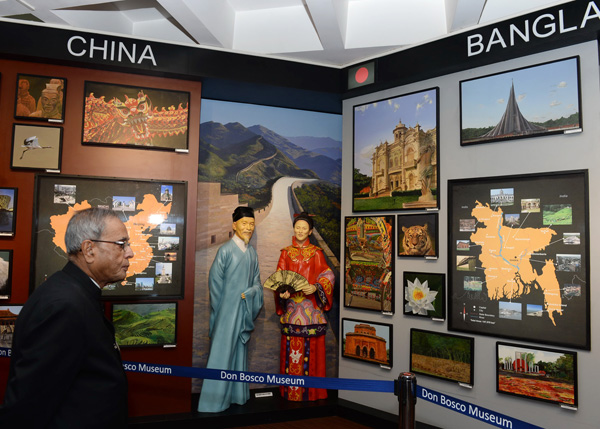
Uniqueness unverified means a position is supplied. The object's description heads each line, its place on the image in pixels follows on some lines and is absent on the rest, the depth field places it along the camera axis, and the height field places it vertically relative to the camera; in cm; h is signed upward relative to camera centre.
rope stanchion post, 303 -98
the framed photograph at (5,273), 445 -30
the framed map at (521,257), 380 -4
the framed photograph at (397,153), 477 +108
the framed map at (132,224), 454 +22
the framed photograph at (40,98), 458 +148
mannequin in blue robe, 486 -67
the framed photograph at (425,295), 456 -45
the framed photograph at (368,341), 494 -103
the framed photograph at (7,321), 442 -77
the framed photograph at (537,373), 376 -103
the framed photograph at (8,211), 448 +32
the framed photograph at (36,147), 454 +97
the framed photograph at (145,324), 473 -82
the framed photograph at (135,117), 477 +138
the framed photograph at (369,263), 498 -15
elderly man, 172 -41
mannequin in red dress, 509 -73
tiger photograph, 466 +17
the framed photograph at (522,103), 391 +137
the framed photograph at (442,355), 434 -103
